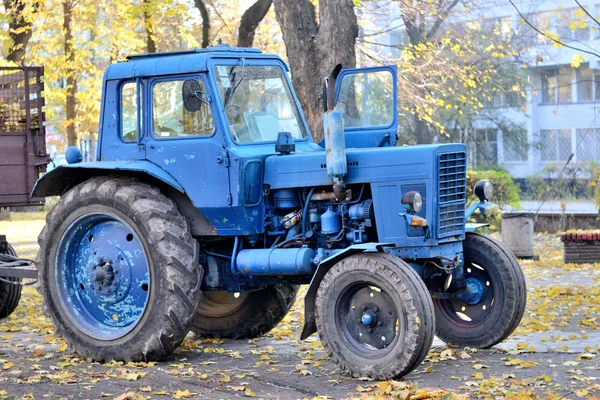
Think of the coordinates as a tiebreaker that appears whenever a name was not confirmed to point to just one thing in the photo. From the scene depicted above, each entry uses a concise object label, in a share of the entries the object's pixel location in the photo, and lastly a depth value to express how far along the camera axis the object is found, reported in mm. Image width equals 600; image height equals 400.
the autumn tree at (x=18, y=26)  20852
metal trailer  11031
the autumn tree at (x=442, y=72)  22188
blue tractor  8039
